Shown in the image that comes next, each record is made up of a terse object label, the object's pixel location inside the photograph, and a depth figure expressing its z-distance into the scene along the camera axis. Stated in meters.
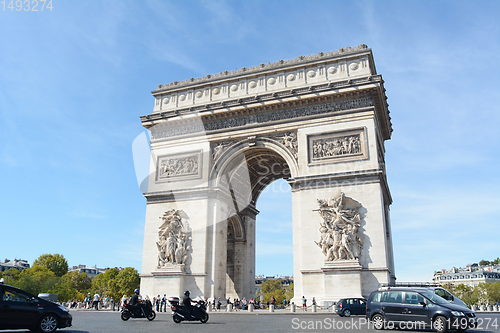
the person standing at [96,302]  25.31
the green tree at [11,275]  59.39
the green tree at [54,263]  66.50
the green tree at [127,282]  61.11
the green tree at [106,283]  63.16
